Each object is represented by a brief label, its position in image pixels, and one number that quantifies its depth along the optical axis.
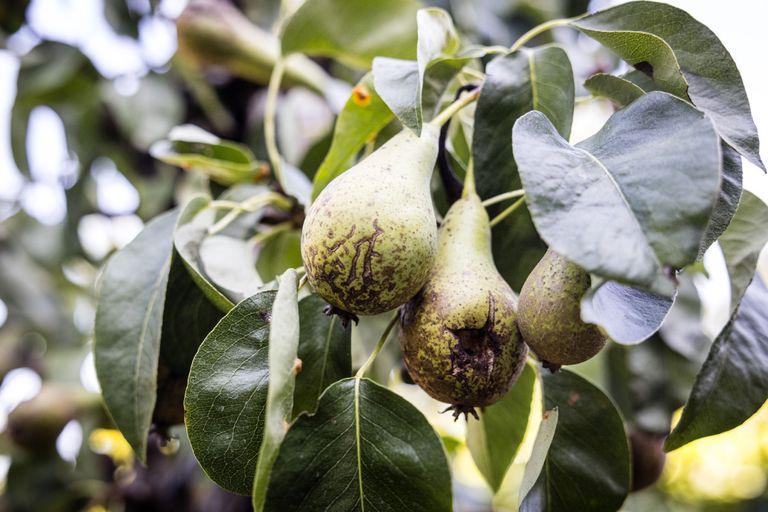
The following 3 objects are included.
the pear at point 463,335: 0.48
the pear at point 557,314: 0.45
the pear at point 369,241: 0.46
